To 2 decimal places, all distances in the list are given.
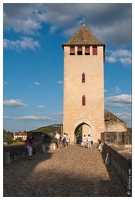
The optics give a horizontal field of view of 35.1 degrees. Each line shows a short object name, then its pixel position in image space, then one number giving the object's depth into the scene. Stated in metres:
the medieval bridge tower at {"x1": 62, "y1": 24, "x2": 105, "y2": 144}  24.27
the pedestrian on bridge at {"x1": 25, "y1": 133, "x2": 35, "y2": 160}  10.57
